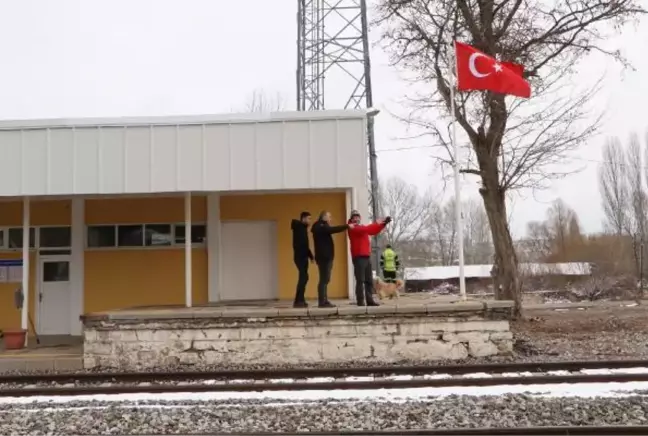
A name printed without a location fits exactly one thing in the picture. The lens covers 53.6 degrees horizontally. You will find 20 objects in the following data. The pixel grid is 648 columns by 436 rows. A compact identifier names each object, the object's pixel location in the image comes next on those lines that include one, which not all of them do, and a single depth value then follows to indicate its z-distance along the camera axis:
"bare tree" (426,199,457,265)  74.50
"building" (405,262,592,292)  49.66
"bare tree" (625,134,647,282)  52.34
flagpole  11.78
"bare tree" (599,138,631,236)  54.38
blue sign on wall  15.66
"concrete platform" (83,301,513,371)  11.71
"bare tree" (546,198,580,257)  63.47
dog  15.11
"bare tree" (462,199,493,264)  85.62
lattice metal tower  25.25
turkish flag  12.22
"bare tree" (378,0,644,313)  17.03
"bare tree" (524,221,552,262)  62.97
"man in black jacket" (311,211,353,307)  11.85
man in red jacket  11.73
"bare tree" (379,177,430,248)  64.12
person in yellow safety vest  21.12
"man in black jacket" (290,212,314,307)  12.20
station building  15.55
